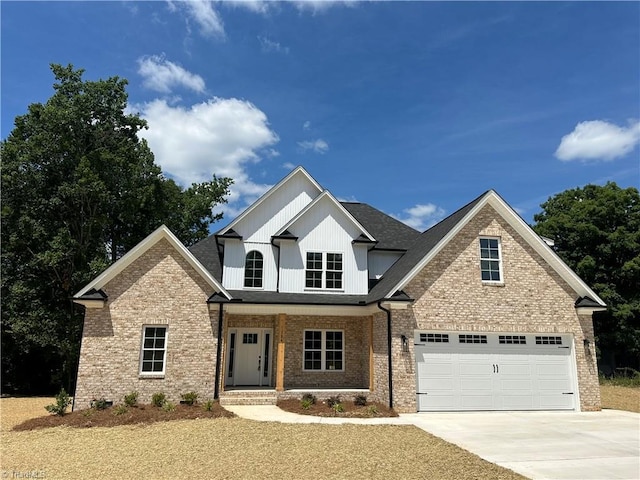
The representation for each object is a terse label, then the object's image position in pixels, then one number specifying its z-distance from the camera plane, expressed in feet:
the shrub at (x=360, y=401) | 49.18
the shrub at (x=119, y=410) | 43.50
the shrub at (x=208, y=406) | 45.44
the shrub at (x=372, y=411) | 44.89
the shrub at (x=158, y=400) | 47.29
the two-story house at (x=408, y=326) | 48.75
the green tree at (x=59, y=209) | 73.72
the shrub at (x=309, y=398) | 48.79
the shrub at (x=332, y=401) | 48.08
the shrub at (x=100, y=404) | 45.99
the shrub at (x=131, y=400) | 46.88
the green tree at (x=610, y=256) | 97.96
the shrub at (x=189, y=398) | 48.12
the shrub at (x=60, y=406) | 44.14
